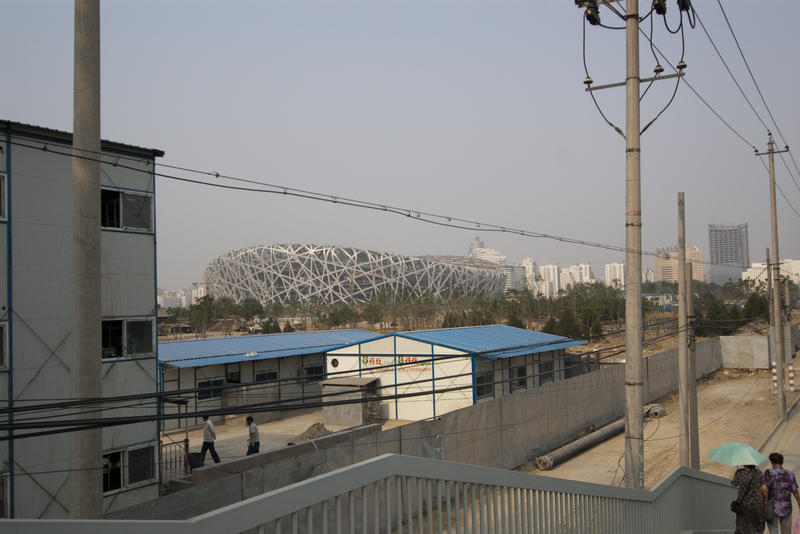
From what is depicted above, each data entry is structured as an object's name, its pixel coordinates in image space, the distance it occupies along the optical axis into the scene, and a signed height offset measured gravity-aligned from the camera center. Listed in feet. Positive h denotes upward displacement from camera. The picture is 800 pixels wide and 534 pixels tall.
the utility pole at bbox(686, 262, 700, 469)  48.08 -8.81
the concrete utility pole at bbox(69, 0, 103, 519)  15.19 +0.83
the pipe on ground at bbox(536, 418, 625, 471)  62.49 -17.22
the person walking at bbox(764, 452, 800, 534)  26.50 -8.69
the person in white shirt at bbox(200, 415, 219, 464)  50.47 -11.87
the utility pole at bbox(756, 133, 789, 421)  78.66 -1.86
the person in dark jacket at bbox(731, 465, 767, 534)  26.03 -8.97
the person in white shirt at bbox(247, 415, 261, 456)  50.70 -11.96
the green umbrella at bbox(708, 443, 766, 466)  27.58 -7.64
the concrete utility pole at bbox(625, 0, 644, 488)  28.22 +0.72
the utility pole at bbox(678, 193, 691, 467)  44.73 -4.71
